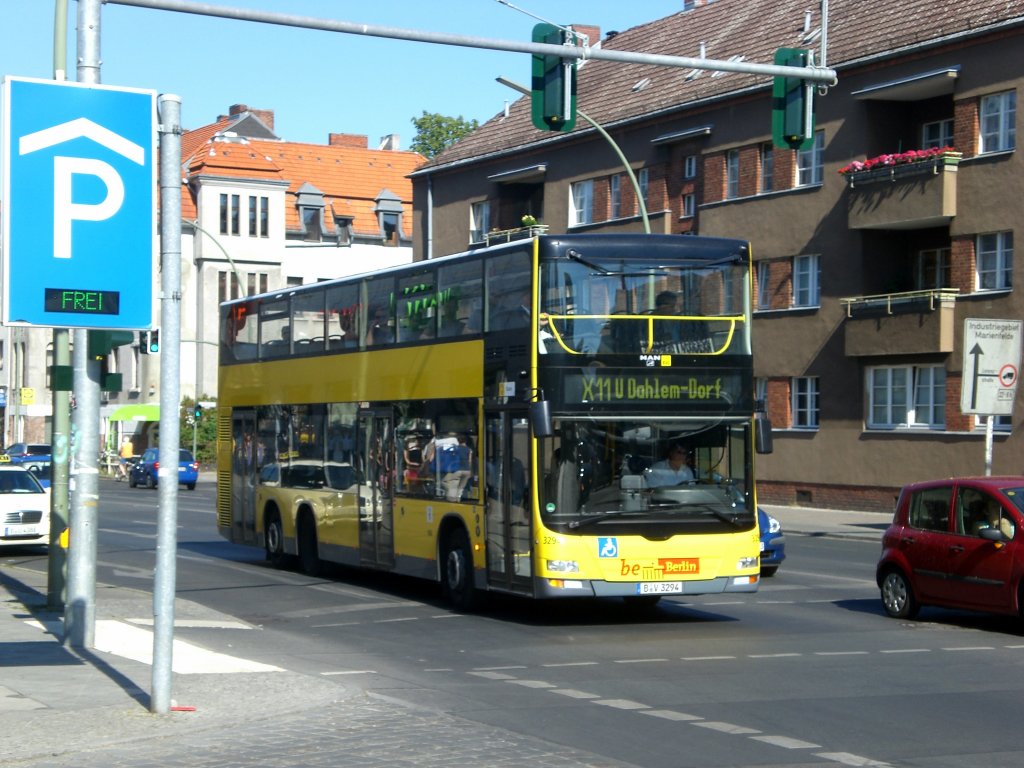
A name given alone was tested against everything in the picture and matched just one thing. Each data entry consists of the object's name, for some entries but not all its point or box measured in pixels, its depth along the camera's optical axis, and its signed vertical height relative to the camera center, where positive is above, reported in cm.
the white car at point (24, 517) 2577 -142
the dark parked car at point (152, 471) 5891 -158
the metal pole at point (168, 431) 992 -2
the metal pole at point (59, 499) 1656 -74
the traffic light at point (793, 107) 1609 +323
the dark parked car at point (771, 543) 2152 -151
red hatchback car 1515 -115
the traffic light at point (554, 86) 1496 +318
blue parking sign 1055 +148
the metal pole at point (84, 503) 1326 -62
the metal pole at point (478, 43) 1289 +337
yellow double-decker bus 1587 +9
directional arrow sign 2933 +115
